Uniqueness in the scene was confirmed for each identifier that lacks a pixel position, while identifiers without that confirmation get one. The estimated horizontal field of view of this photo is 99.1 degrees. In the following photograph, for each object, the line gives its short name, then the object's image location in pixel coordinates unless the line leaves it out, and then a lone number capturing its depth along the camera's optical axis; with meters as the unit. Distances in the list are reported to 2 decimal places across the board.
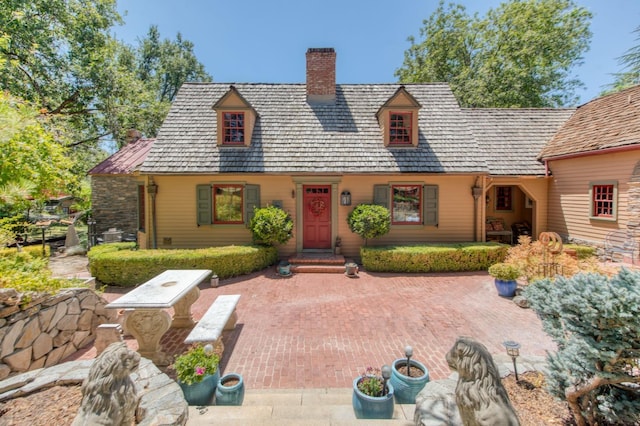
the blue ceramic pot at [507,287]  7.65
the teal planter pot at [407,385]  3.70
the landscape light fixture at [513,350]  3.71
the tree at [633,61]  11.28
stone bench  4.53
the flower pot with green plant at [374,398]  3.33
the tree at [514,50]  19.28
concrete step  3.13
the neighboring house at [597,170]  9.39
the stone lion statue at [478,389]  2.25
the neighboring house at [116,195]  15.70
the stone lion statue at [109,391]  2.25
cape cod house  11.04
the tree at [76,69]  13.45
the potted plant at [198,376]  3.70
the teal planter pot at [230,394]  3.66
